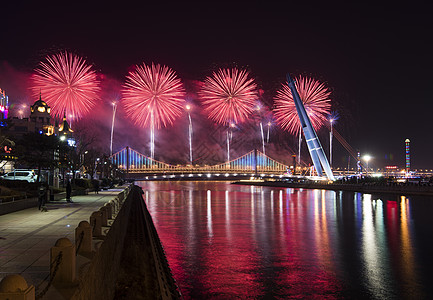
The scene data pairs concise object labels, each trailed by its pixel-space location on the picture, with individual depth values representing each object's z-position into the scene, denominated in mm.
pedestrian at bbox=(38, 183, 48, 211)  20953
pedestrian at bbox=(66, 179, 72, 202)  26828
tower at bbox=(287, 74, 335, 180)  76250
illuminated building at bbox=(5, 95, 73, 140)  95938
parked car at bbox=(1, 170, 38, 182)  42131
